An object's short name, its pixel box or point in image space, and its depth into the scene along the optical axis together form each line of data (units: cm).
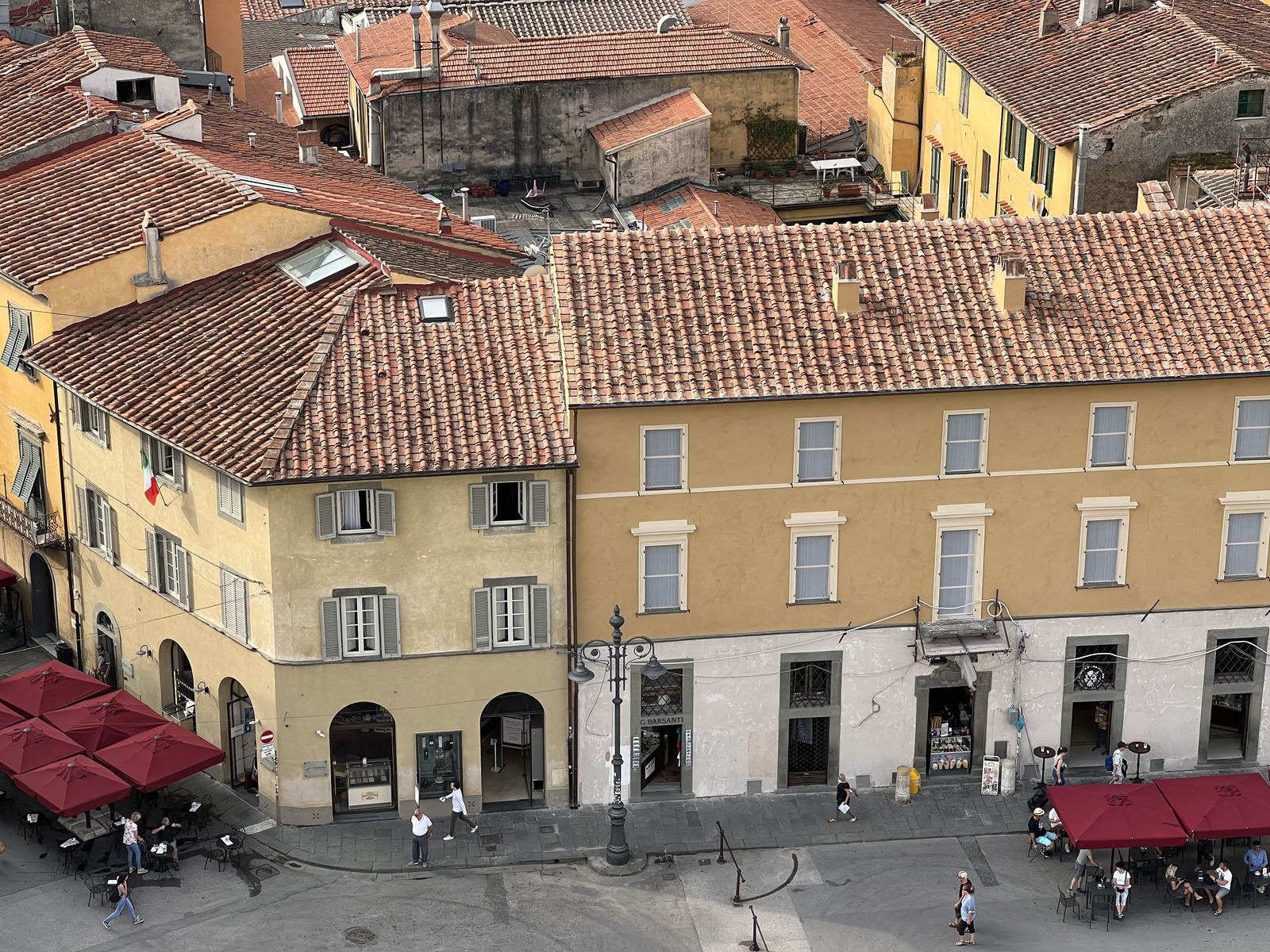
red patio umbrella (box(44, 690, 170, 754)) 5709
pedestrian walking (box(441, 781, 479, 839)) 5638
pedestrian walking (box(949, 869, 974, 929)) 5303
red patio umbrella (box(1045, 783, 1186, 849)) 5369
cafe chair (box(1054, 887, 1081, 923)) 5419
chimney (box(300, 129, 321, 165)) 7031
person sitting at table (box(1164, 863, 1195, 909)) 5434
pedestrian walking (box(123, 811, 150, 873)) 5466
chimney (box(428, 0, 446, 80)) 8381
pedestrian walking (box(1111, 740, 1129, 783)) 5872
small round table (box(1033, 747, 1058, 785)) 5844
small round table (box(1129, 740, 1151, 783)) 5844
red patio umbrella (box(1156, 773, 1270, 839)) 5441
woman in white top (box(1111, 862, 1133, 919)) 5350
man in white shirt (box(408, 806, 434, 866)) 5522
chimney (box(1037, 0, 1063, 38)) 7650
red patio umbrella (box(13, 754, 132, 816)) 5431
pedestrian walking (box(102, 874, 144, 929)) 5322
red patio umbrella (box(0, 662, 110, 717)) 5891
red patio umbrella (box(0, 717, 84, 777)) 5581
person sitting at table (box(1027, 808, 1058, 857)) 5603
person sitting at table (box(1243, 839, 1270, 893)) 5447
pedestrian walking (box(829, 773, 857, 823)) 5716
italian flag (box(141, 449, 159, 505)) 5739
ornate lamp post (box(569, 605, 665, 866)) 5403
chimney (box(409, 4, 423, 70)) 8350
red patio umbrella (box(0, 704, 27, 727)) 5847
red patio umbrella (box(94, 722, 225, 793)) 5553
